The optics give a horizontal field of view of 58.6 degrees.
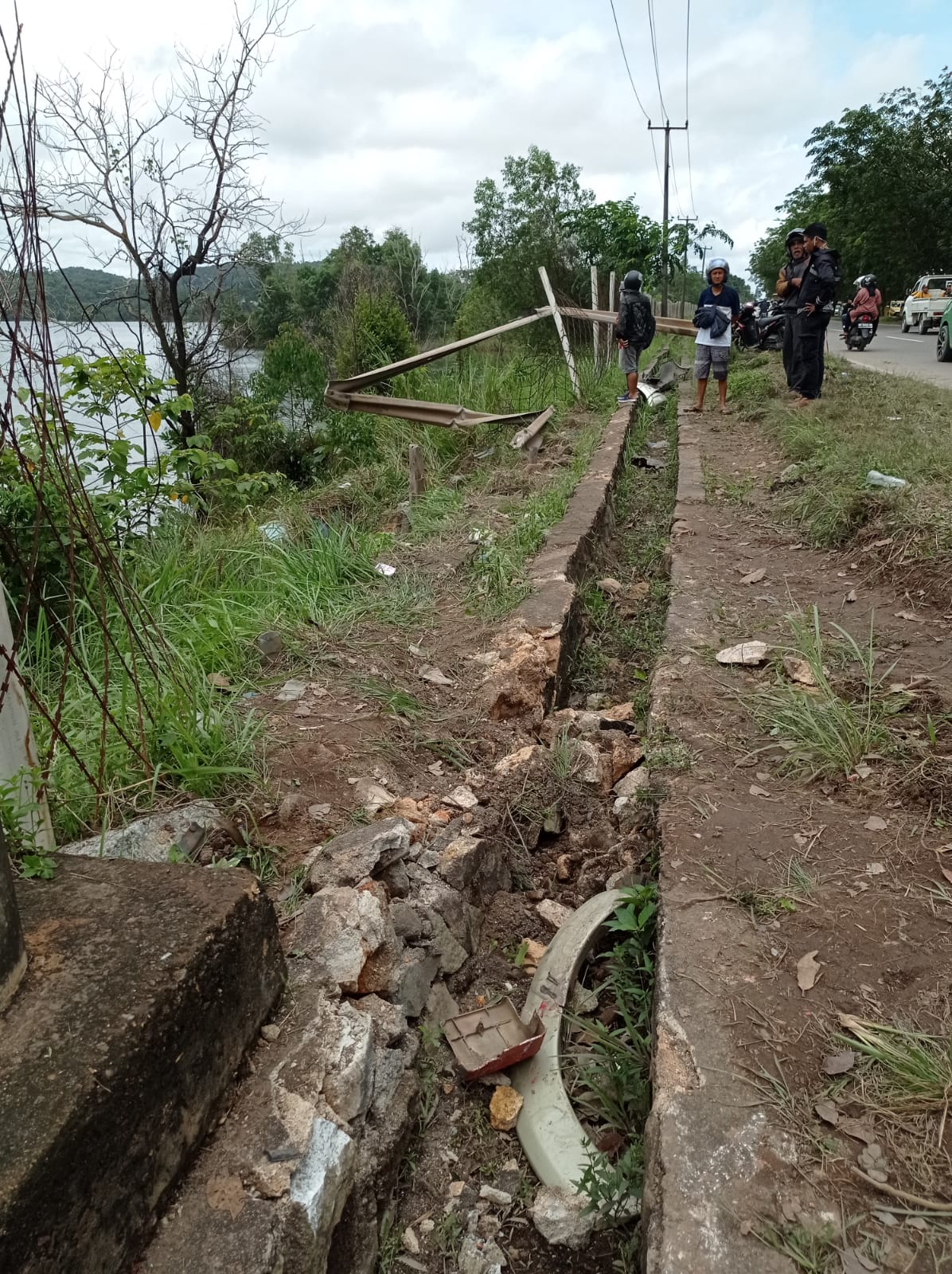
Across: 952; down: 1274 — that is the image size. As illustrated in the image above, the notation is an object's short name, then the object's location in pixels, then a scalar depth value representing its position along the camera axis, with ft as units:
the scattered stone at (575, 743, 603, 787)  9.32
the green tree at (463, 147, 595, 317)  51.42
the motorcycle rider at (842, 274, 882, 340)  47.34
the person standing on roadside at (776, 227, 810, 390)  23.31
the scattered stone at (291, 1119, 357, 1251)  4.40
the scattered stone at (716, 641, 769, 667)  10.27
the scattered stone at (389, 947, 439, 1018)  6.18
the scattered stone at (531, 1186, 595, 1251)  5.25
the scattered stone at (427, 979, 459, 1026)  6.53
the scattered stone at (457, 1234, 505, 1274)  5.12
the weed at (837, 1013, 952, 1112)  4.77
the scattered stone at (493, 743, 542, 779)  9.04
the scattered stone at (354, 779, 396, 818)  7.86
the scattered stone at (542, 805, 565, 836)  8.77
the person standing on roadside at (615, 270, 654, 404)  27.66
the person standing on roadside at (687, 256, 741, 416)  25.70
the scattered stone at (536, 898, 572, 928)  7.84
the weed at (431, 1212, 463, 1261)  5.20
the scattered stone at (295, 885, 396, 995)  5.82
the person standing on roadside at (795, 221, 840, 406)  22.57
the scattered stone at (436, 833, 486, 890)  7.34
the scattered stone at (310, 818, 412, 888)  6.66
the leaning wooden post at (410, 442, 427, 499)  19.30
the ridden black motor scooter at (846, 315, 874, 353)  47.75
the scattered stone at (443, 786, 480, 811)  8.37
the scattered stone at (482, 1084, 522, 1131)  6.04
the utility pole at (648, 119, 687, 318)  66.23
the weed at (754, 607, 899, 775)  7.98
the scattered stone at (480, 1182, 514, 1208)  5.53
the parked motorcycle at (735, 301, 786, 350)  44.01
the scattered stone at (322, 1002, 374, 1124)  5.02
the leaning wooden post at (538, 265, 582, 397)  29.63
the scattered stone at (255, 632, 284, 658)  10.25
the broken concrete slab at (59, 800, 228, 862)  6.47
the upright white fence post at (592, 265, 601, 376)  34.16
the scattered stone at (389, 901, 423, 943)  6.64
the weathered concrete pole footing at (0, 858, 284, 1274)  3.52
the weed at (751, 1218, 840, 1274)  4.06
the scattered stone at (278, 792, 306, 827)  7.45
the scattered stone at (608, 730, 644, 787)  9.60
